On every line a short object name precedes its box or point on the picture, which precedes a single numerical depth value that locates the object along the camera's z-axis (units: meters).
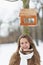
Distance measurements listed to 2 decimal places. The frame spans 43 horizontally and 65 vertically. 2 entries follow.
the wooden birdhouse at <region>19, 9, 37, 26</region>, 2.49
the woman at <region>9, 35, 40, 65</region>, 2.70
